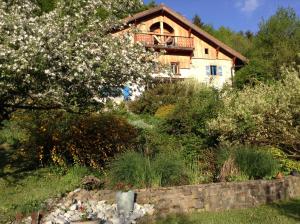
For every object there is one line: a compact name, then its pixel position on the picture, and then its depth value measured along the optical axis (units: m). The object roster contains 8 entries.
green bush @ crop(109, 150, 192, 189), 7.19
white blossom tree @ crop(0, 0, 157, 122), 6.31
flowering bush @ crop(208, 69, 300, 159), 10.57
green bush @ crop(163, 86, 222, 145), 11.57
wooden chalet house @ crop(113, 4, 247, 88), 25.65
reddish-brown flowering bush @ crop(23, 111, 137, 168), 9.17
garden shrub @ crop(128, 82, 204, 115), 17.97
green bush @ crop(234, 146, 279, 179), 8.35
